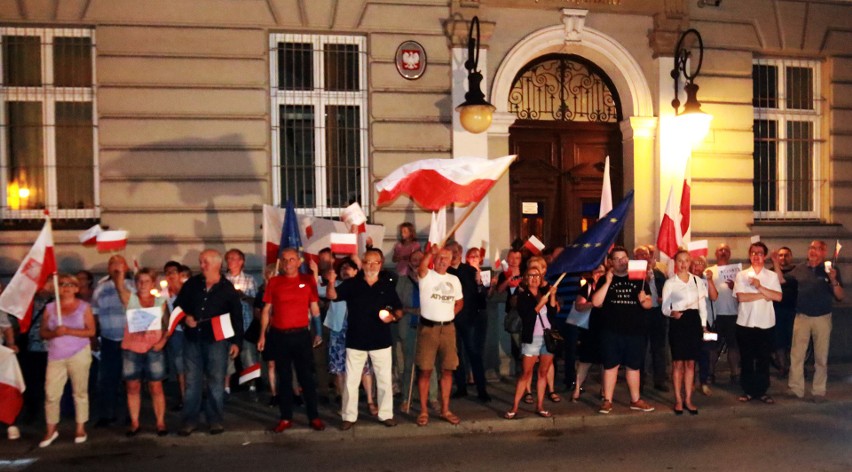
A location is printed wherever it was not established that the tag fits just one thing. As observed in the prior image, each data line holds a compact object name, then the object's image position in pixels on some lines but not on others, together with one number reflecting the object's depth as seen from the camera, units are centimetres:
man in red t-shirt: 847
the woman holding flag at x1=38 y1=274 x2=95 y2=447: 808
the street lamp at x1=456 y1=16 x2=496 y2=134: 1162
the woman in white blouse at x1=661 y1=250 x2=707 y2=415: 932
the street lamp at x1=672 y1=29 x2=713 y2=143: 1239
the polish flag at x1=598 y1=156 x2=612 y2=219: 1021
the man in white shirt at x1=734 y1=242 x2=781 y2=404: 976
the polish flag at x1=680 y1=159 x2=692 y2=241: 1102
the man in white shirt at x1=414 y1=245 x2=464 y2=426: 877
